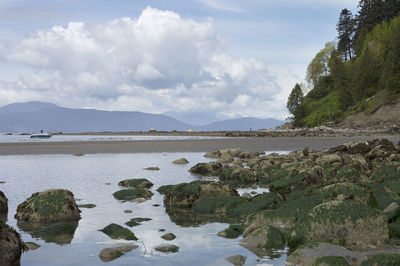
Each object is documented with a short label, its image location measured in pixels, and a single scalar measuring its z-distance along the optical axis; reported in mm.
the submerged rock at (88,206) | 11812
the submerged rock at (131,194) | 13336
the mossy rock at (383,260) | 5777
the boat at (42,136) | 92762
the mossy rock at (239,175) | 16688
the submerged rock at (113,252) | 6875
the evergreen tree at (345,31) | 114000
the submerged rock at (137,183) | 15789
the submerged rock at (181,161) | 25219
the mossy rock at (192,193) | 11969
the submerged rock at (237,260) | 6562
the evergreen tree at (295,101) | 105125
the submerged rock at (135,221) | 9510
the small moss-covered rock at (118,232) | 8180
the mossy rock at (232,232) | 8367
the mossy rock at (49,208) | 10117
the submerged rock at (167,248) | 7285
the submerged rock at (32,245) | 7523
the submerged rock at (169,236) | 8203
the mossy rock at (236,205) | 10375
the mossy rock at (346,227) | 7305
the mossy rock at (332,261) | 5871
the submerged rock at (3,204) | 11196
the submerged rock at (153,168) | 21750
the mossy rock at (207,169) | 19391
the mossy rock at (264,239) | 7512
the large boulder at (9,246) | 6070
